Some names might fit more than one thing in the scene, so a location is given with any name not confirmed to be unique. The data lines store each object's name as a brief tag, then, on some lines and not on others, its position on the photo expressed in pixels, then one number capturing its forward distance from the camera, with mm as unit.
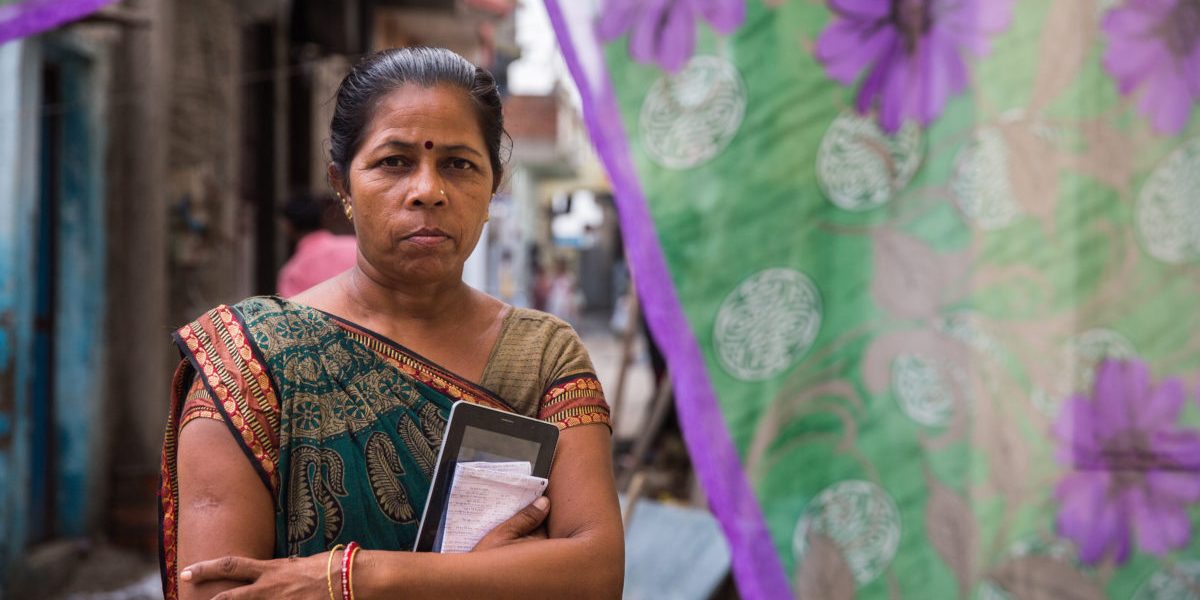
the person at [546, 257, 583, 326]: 19703
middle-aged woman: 1304
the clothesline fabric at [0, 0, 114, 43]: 2375
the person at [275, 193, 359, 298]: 4242
